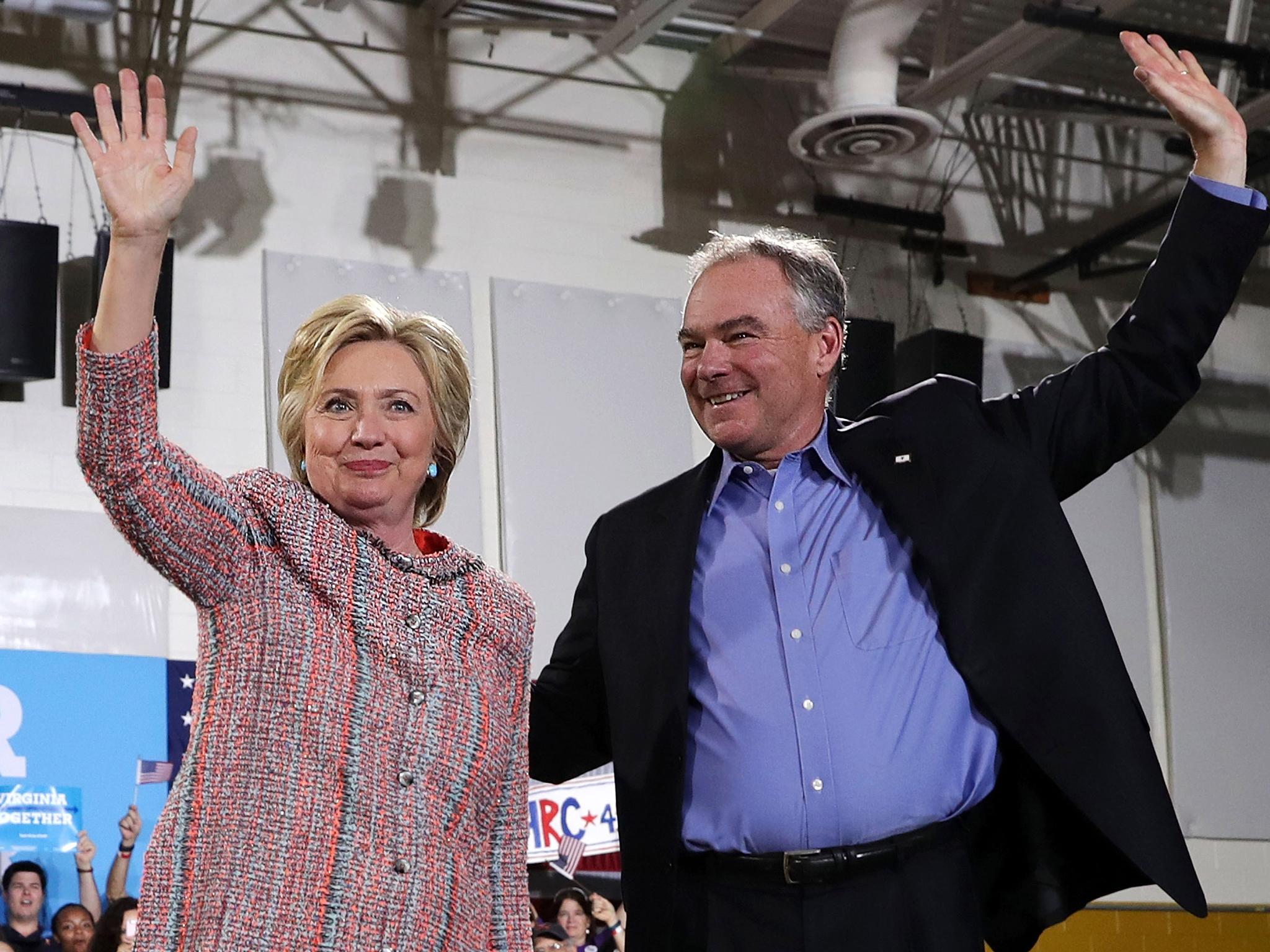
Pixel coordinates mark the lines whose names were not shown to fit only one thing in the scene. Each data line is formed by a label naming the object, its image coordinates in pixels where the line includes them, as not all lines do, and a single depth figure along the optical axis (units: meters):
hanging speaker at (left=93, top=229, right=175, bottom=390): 6.80
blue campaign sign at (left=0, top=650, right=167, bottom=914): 6.44
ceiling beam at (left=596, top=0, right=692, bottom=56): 6.99
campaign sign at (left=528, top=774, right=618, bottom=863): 7.25
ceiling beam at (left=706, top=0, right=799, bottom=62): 8.17
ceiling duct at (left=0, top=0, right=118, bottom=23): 6.29
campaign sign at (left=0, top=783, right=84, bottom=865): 6.39
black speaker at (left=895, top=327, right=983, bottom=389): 8.38
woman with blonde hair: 1.69
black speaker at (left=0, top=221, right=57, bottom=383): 6.64
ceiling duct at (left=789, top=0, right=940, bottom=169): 7.30
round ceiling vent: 7.21
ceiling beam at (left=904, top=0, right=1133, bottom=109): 7.37
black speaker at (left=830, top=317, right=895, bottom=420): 8.00
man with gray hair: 2.21
